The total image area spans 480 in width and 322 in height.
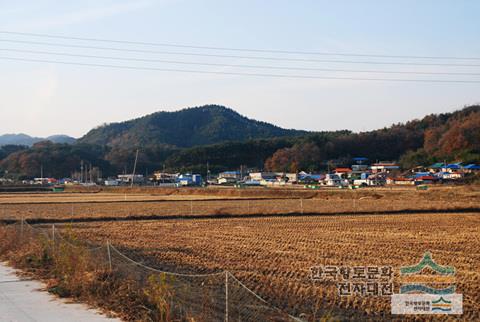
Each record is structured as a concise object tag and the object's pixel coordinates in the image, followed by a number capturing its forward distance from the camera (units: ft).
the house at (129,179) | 427.41
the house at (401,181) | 280.96
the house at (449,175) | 265.34
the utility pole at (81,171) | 479.49
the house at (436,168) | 329.11
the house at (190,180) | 358.12
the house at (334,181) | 302.45
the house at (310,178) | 355.56
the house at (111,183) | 407.91
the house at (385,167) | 360.28
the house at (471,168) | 282.15
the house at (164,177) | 415.54
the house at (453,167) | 293.78
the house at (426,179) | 265.75
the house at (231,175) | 420.23
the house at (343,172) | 369.79
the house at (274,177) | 363.07
